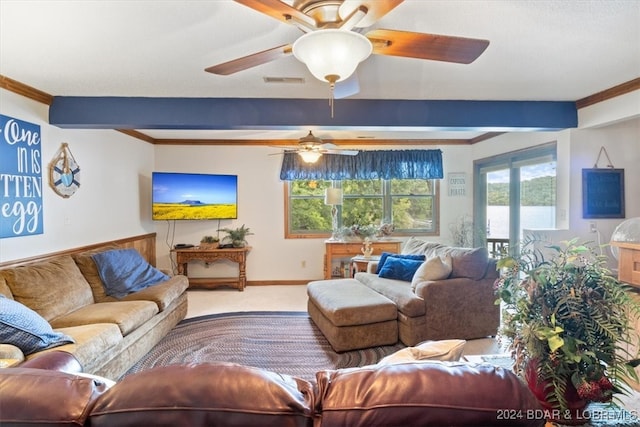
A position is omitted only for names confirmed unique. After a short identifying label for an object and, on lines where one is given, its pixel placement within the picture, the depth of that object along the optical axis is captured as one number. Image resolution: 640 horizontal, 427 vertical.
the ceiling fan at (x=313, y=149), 4.16
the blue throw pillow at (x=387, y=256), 4.11
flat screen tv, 5.29
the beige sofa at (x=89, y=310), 2.38
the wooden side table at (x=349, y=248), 5.45
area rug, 3.00
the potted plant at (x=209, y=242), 5.52
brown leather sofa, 0.75
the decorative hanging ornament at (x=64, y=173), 3.45
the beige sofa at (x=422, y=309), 3.20
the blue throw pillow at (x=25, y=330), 2.04
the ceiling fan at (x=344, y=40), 1.42
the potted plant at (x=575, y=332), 1.02
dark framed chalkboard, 3.64
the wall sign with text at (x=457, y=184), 6.08
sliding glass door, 4.32
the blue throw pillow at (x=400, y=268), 3.98
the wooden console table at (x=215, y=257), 5.37
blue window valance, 5.86
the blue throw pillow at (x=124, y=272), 3.44
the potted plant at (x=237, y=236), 5.57
